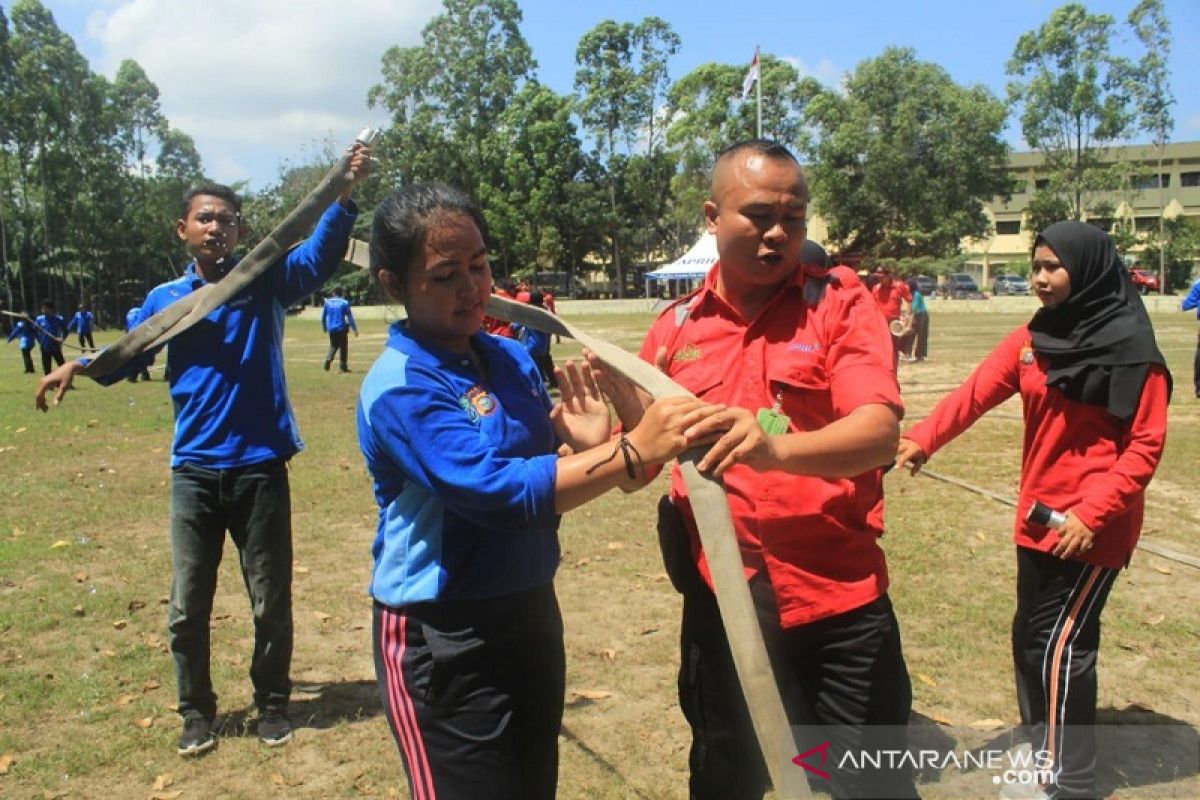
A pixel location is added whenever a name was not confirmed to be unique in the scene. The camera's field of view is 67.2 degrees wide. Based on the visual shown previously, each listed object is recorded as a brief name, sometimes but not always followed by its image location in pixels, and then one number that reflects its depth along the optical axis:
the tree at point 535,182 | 52.16
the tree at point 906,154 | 49.75
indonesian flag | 29.56
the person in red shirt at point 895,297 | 13.84
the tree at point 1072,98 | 43.03
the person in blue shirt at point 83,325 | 22.37
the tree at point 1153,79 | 40.75
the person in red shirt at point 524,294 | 13.53
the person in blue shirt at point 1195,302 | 12.58
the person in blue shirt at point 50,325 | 18.20
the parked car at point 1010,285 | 52.12
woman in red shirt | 2.95
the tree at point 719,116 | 50.75
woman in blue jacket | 1.96
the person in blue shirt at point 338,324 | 19.02
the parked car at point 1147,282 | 46.62
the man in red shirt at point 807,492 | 2.20
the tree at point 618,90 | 53.81
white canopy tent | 35.19
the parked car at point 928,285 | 50.47
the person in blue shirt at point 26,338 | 20.39
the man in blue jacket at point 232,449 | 3.75
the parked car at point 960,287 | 49.69
